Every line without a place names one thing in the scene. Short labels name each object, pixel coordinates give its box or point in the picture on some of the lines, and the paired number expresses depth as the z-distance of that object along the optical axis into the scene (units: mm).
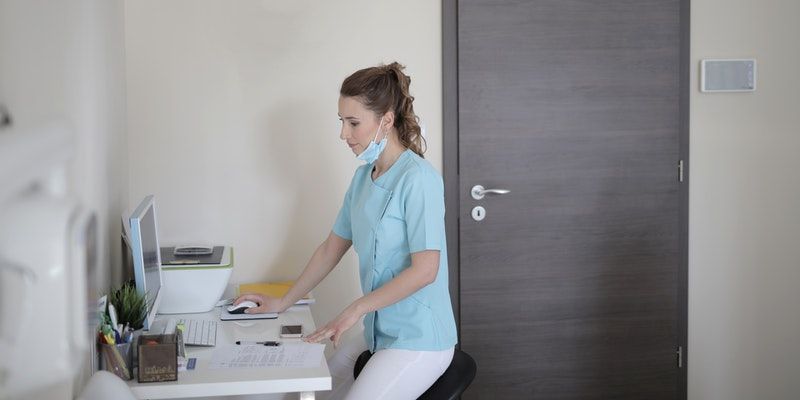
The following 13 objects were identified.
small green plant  1960
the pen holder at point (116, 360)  1737
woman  2045
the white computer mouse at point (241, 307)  2434
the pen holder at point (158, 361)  1742
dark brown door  3062
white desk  1748
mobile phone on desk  2180
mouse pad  2410
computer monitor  1901
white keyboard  2104
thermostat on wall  3205
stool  2072
